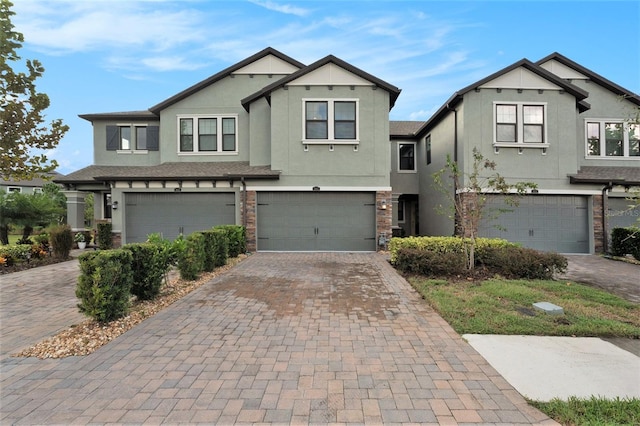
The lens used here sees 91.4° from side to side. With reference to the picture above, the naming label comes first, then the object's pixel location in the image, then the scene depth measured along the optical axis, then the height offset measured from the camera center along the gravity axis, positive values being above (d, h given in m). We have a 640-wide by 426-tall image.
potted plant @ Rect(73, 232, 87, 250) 14.75 -1.38
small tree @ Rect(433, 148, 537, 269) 8.27 +0.47
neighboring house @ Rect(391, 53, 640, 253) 12.52 +2.06
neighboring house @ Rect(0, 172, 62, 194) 41.62 +3.58
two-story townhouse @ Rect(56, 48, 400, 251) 12.76 +1.26
